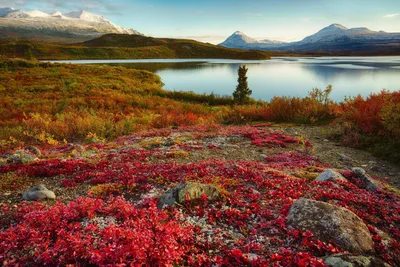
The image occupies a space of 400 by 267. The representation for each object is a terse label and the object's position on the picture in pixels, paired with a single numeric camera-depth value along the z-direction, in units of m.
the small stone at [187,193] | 6.40
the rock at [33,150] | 12.20
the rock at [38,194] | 6.94
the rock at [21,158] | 10.20
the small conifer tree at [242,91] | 32.78
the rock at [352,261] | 4.00
